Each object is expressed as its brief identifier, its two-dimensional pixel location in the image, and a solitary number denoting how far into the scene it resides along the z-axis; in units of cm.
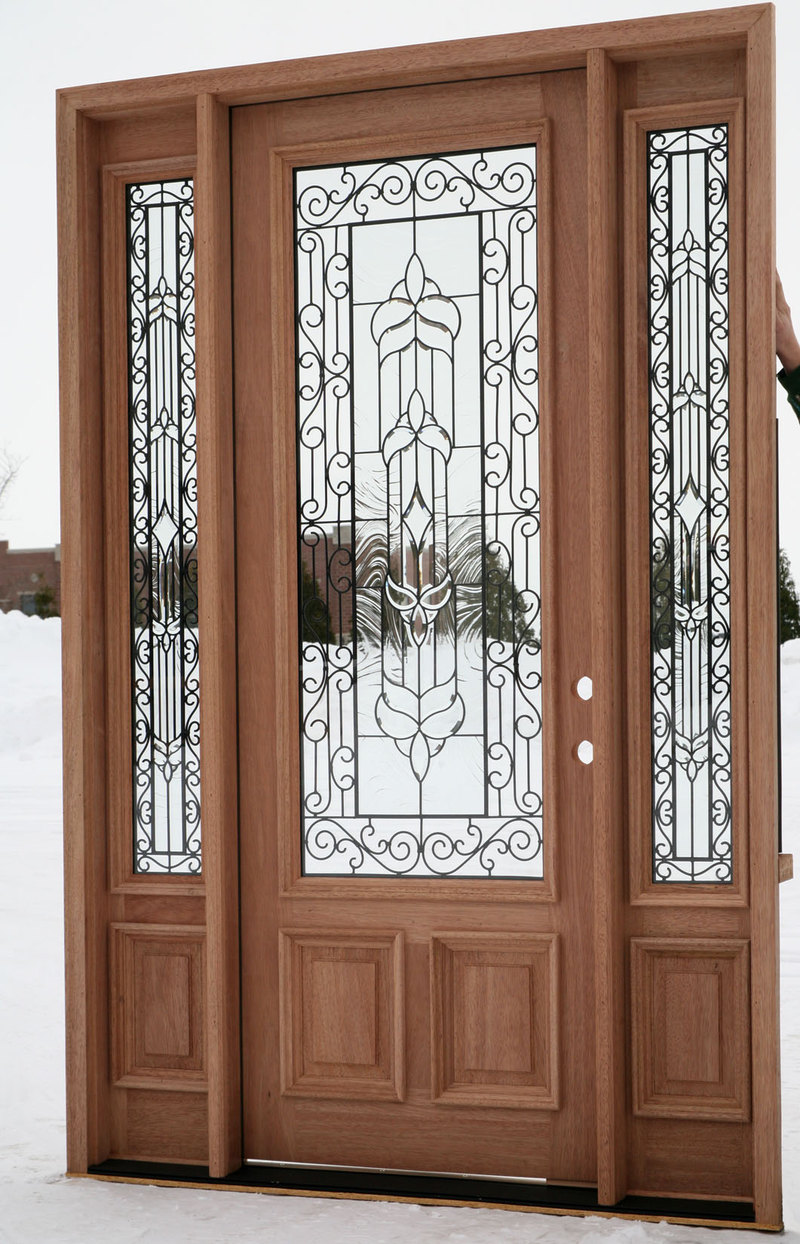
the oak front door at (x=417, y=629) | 296
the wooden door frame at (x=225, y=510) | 277
